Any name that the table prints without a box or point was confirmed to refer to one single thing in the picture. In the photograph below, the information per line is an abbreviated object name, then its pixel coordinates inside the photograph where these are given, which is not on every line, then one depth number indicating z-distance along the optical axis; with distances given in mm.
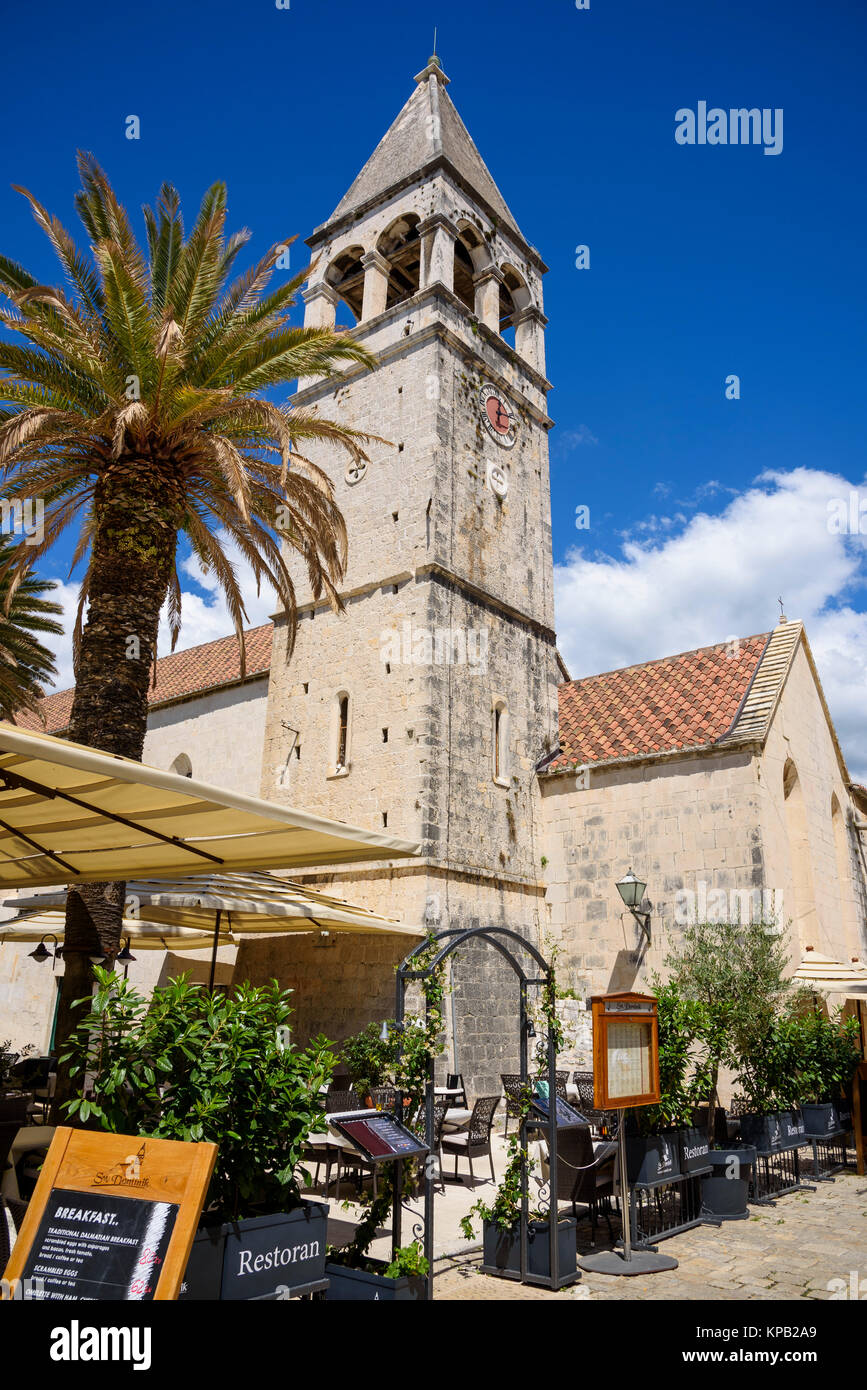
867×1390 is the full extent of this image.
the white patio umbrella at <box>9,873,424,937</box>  10711
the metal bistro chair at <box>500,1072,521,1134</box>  7092
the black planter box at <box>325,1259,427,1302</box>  4789
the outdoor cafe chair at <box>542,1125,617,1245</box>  7527
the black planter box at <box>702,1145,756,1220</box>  8625
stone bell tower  16078
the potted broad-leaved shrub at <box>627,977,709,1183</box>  7727
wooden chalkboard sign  3529
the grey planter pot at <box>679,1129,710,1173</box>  8344
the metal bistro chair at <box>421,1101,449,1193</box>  9347
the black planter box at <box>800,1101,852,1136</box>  11398
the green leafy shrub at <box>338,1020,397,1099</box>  10081
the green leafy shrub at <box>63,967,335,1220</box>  4211
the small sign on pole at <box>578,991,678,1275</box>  6934
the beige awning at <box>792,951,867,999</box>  13570
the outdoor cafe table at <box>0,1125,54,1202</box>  6698
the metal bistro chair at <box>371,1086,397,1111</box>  6593
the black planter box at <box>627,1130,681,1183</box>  7672
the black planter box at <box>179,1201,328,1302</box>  3979
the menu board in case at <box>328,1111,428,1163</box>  5020
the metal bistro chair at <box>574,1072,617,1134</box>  9883
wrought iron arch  5469
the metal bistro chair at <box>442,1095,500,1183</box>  9742
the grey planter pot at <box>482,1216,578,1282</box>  6520
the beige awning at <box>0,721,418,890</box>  4762
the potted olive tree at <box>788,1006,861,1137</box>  10852
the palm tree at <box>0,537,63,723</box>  17000
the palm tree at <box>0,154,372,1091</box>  9445
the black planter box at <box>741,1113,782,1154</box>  9977
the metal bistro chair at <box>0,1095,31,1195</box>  6098
